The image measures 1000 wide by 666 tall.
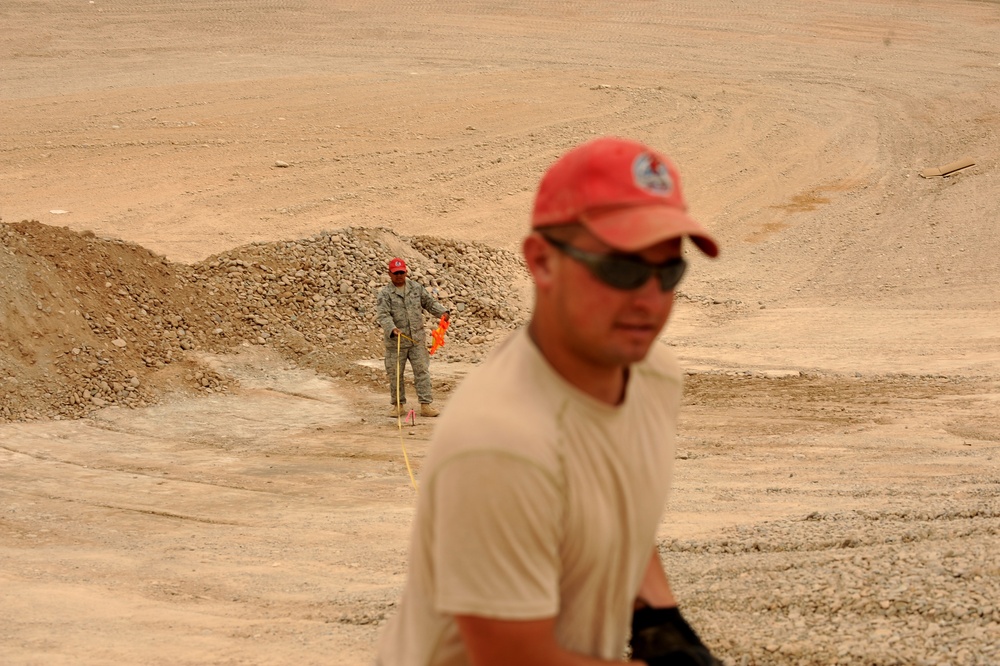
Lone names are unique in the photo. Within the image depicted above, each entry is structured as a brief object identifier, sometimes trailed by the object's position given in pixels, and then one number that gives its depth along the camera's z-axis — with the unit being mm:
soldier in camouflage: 26500
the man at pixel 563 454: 4203
